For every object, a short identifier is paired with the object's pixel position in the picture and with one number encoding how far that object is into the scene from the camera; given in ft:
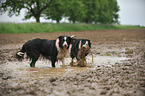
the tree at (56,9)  145.51
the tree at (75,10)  168.96
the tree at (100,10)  218.01
